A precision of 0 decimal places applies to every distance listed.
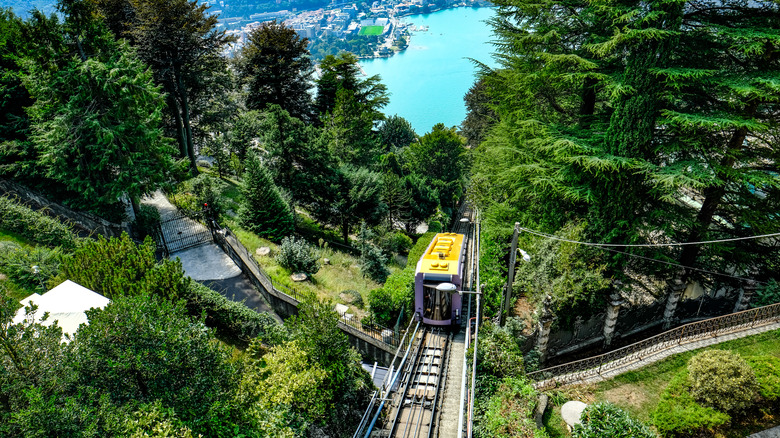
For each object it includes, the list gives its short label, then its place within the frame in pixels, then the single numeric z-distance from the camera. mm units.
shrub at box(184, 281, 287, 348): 15609
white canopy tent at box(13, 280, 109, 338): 11008
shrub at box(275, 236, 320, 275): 21016
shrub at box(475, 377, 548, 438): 10680
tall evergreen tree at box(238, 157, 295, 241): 23562
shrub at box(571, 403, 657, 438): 9922
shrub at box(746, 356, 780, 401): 11174
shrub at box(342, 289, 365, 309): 19688
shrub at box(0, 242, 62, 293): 15336
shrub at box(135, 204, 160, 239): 22609
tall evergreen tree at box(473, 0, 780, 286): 12961
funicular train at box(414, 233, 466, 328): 15359
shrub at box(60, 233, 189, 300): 12945
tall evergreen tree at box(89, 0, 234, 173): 27172
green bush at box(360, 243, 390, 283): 23516
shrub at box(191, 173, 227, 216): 24641
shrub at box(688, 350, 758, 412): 10719
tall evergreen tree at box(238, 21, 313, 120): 32750
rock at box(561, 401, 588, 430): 11632
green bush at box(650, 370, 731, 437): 10547
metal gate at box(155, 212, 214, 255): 22781
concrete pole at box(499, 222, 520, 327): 13344
